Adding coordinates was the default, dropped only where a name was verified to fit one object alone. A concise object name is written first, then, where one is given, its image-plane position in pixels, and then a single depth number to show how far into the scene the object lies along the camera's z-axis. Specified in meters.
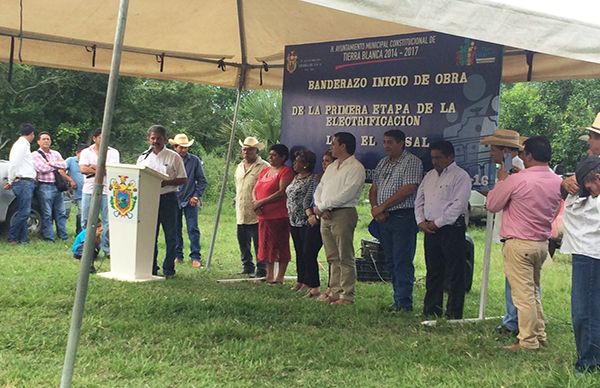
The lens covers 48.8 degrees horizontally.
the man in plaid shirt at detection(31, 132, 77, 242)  11.23
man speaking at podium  8.27
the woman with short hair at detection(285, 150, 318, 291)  7.89
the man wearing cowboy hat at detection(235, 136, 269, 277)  9.16
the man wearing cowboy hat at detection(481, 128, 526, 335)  6.04
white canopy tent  4.01
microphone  8.37
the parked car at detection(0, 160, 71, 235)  11.02
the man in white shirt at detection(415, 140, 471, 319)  6.43
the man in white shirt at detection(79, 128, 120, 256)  9.48
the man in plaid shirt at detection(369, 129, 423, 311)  6.90
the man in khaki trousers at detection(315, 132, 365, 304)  7.05
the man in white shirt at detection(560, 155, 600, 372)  4.49
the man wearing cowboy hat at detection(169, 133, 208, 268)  9.67
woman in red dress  8.24
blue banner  6.45
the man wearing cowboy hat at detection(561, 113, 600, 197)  4.65
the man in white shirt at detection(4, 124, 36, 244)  10.81
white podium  7.77
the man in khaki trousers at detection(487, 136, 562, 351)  5.41
